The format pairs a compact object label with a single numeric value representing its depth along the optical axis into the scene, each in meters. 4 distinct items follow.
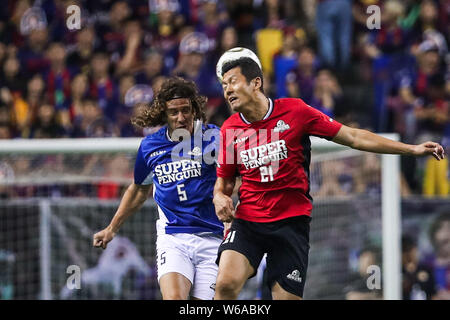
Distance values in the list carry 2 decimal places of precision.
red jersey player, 10.69
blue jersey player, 11.71
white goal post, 15.59
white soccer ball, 10.82
